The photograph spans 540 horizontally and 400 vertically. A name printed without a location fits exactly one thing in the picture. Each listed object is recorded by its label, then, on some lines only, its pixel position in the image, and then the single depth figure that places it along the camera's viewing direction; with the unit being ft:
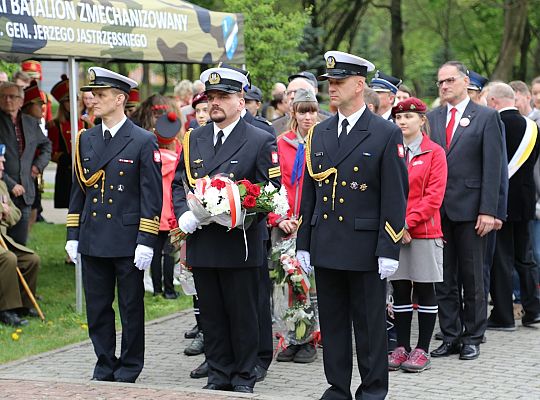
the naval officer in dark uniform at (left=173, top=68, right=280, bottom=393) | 23.45
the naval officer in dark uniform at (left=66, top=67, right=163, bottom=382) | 24.44
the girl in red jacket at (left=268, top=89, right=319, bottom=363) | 27.76
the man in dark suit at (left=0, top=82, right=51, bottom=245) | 38.17
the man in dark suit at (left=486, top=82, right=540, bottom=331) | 32.40
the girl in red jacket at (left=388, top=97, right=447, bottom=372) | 26.61
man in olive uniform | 32.91
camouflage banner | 30.91
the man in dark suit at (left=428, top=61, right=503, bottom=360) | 27.84
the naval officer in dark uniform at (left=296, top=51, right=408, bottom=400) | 21.57
